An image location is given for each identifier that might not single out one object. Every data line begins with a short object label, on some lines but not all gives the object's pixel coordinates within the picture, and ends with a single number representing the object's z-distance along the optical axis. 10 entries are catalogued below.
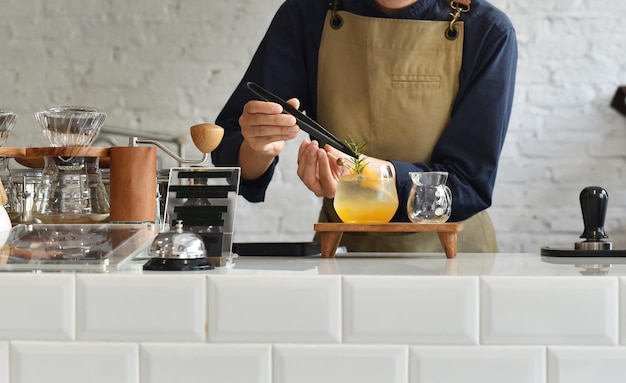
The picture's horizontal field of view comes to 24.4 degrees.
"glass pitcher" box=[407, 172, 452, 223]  2.36
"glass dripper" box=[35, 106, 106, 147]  2.27
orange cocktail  2.37
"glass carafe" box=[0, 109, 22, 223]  2.38
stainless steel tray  1.98
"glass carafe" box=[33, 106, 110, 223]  2.27
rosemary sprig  2.40
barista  2.93
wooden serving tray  2.28
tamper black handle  2.40
